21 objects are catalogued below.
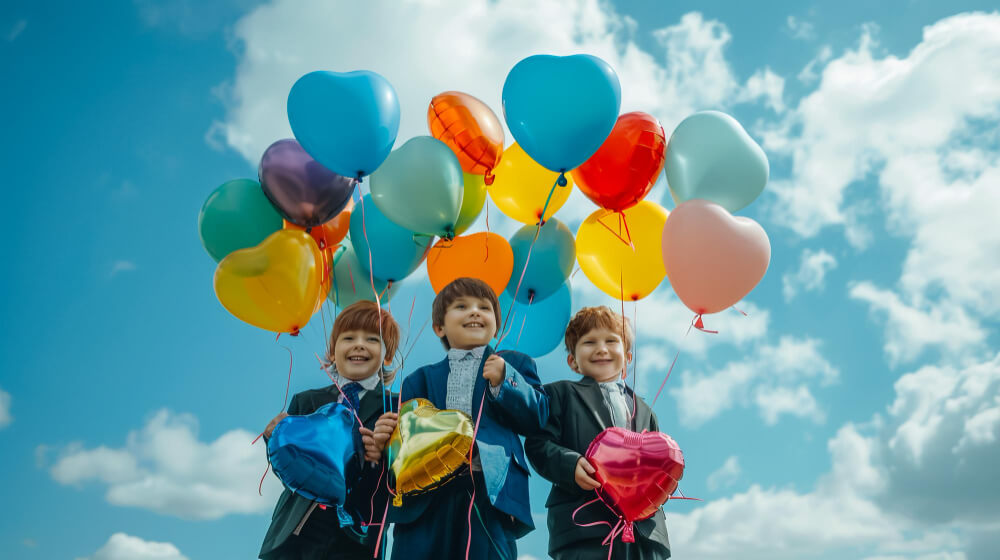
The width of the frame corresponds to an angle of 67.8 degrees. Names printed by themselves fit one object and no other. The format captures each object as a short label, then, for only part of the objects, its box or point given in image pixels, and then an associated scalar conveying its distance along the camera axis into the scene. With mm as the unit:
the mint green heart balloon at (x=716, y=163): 3494
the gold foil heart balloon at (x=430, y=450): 2838
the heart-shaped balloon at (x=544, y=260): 3997
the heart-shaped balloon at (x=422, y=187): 3471
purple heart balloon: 3586
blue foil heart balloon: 2869
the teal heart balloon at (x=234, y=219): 3779
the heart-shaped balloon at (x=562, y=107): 3234
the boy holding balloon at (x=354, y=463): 3154
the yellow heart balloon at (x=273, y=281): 3398
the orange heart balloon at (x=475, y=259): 3828
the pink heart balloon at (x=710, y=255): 3268
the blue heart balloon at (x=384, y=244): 3922
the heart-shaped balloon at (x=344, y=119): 3297
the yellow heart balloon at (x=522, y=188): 3926
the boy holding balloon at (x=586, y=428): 3098
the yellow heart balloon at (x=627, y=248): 3873
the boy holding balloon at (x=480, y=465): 2941
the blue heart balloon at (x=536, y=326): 4121
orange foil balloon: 3699
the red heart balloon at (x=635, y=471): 2965
